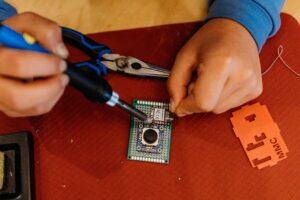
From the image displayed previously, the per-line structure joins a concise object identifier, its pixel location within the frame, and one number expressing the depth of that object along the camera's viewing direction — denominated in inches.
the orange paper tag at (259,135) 24.7
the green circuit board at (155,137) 25.1
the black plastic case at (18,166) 24.5
